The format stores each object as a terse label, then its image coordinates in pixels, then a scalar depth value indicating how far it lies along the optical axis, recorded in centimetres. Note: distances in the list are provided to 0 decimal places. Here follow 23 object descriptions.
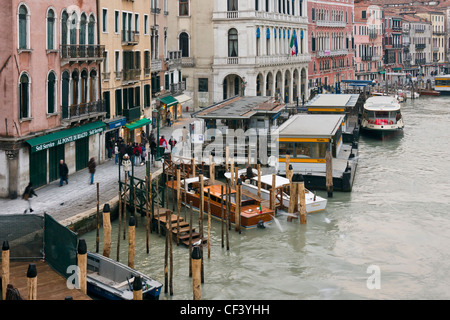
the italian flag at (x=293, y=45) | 5866
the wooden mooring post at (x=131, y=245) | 1898
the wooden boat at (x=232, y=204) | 2436
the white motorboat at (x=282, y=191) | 2631
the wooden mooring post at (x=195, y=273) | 1603
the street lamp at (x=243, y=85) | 5219
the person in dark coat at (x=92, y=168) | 2630
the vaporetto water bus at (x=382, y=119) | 4756
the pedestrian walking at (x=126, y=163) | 2491
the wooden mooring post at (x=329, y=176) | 2928
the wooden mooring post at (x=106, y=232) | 1961
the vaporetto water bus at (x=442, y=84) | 8431
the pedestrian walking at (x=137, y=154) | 3055
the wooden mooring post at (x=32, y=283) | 1430
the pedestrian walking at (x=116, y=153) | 3106
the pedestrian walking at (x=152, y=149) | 3212
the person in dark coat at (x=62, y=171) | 2577
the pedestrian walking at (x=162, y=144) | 3276
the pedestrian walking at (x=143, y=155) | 3141
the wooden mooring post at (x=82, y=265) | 1577
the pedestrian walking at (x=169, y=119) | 4391
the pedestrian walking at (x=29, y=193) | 2261
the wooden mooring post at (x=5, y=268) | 1625
